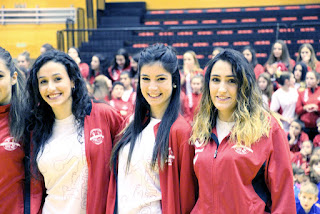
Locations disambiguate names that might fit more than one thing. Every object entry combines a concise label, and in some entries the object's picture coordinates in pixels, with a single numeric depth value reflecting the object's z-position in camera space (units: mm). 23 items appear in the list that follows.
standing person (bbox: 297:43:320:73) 7622
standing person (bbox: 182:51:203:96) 6875
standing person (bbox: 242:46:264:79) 7551
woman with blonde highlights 2240
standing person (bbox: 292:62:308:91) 7023
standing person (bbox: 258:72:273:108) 6691
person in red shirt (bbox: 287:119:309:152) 6207
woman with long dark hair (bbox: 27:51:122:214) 2555
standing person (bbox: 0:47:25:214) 2566
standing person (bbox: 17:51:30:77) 8362
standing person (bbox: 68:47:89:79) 8188
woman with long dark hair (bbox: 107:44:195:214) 2432
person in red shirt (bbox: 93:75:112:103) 7176
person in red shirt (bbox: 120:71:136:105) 6871
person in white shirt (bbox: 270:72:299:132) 6574
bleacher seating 9688
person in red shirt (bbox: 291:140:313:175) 5777
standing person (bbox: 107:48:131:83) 8211
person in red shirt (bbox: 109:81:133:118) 6680
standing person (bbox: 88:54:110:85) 8461
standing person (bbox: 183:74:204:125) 6403
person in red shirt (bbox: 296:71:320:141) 6338
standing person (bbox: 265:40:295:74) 7583
